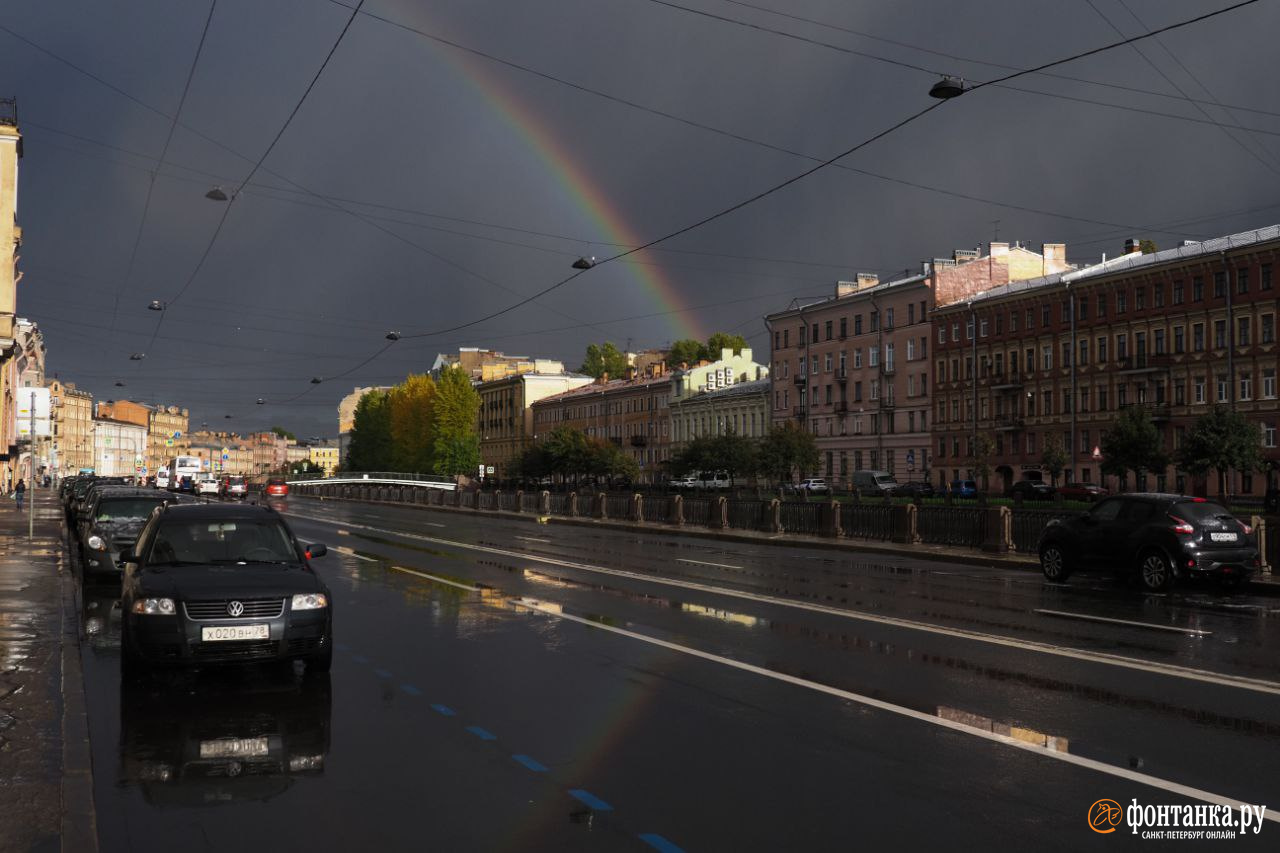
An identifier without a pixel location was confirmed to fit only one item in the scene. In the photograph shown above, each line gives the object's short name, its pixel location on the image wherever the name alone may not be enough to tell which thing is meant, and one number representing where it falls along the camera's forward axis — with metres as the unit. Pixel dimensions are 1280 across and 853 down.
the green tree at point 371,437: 142.80
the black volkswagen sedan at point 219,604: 9.11
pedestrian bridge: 104.38
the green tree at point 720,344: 130.12
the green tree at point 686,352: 132.62
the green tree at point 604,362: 144.62
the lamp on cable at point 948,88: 19.55
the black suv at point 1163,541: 17.20
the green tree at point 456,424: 122.69
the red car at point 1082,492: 58.56
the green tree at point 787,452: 77.56
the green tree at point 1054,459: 66.06
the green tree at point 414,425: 129.75
